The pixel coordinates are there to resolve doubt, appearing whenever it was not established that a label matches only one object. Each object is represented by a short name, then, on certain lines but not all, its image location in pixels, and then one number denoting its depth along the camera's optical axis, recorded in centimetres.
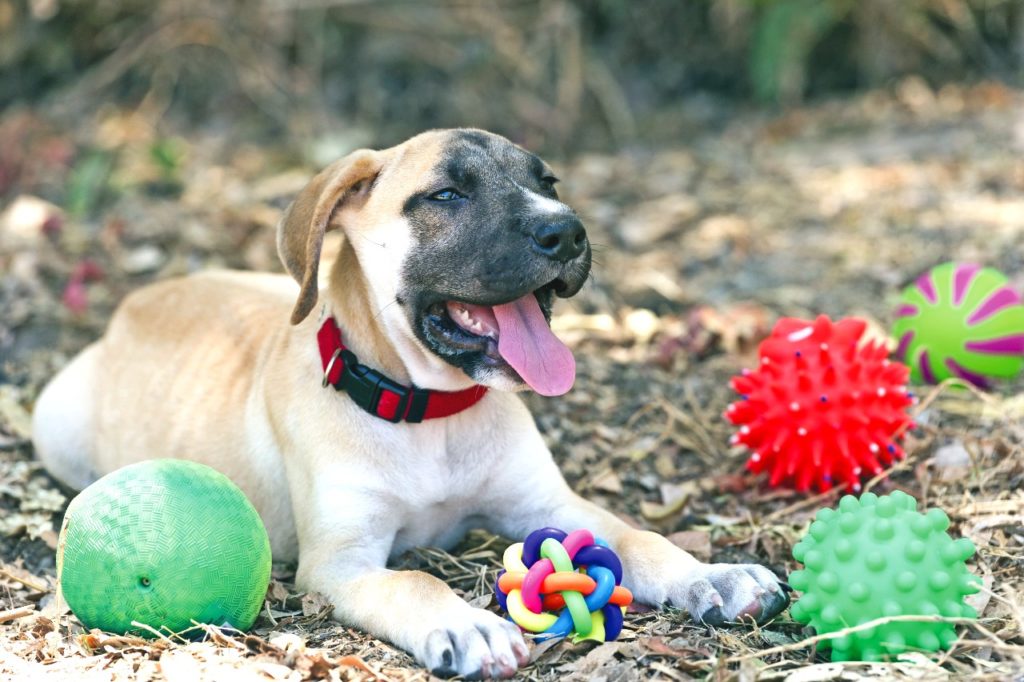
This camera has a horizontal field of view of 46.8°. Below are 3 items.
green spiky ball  321
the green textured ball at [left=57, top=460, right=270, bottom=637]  353
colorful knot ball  343
